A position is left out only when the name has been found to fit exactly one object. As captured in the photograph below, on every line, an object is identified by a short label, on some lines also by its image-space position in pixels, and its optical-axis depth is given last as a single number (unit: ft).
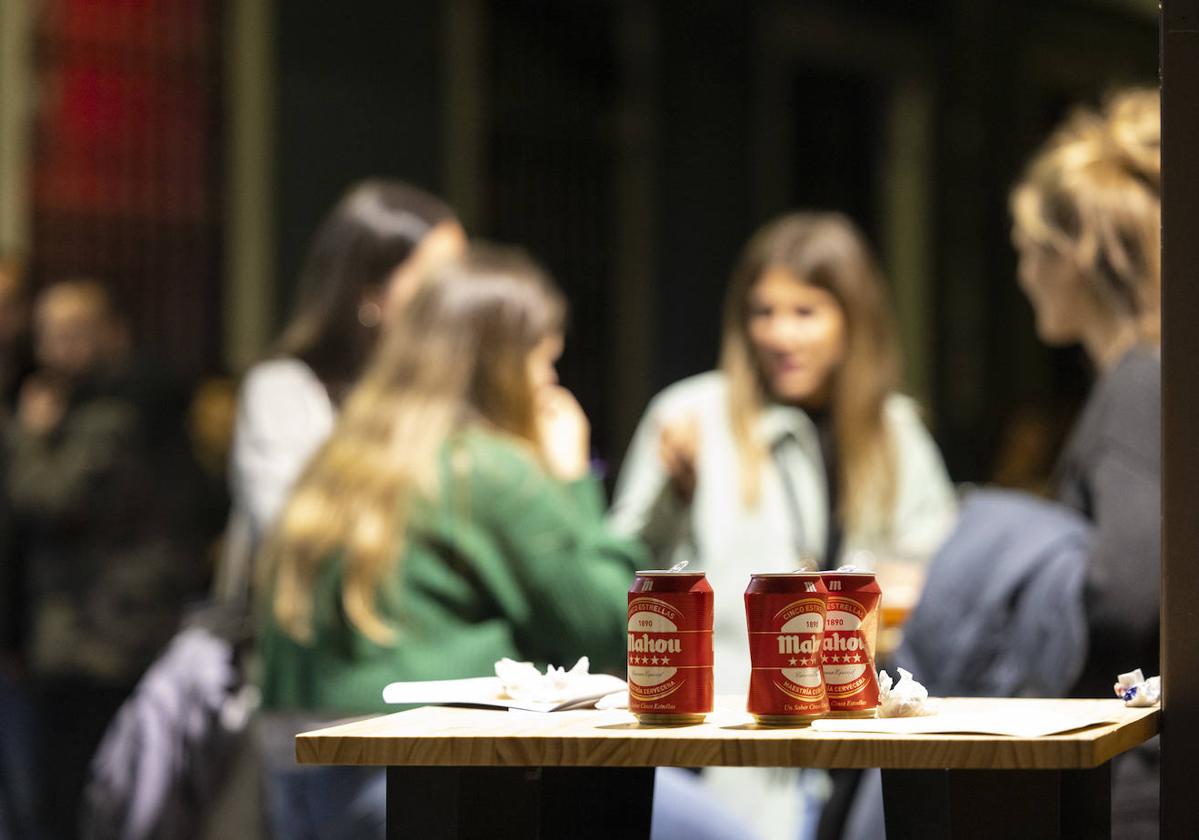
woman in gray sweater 19.26
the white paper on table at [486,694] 14.01
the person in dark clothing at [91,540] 34.94
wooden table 11.94
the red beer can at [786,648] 12.69
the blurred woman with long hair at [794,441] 28.84
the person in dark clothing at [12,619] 34.42
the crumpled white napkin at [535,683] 14.05
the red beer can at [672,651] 12.81
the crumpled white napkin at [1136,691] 13.92
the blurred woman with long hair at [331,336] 27.94
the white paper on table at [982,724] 12.19
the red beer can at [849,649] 13.05
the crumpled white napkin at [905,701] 13.14
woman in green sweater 21.26
